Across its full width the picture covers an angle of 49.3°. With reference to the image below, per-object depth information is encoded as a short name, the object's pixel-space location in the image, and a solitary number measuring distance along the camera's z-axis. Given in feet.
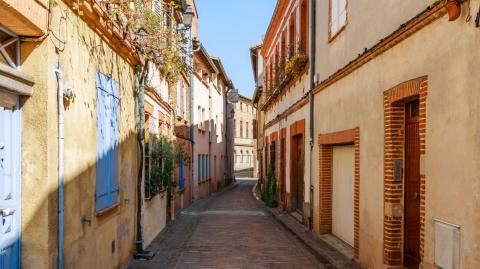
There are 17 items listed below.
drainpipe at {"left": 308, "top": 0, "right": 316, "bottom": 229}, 42.37
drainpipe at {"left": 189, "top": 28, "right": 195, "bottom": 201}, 71.82
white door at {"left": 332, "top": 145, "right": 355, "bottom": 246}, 33.53
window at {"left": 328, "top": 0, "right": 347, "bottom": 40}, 33.13
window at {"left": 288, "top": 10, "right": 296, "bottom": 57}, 52.85
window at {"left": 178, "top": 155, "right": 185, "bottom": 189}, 58.80
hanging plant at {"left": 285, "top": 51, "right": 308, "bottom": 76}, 45.66
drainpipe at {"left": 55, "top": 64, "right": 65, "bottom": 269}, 16.35
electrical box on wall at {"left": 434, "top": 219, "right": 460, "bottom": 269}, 17.43
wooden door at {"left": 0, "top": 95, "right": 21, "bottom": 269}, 14.23
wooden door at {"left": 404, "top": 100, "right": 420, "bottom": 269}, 23.50
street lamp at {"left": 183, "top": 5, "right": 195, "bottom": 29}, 43.67
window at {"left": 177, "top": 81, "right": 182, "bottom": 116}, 58.15
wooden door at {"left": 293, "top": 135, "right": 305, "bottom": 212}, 51.70
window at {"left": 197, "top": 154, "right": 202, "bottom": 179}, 81.66
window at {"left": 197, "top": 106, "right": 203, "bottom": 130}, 82.30
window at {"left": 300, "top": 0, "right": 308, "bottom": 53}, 47.19
